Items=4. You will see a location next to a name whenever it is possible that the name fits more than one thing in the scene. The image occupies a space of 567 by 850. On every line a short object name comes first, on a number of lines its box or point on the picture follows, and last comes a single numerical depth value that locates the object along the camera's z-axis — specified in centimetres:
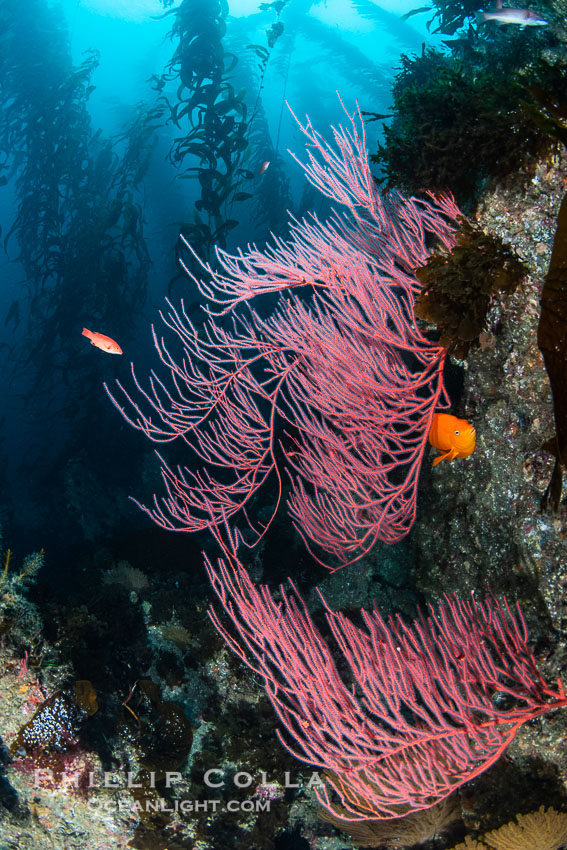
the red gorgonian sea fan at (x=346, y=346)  277
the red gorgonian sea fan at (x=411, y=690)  182
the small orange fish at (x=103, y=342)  401
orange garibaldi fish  230
